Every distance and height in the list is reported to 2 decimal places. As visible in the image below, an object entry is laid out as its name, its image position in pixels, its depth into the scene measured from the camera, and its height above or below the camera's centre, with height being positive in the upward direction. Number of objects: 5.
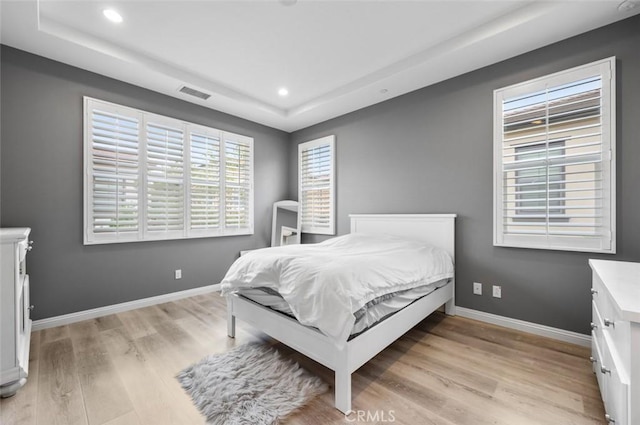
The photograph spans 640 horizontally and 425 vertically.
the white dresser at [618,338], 0.94 -0.53
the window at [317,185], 4.25 +0.44
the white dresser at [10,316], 1.62 -0.65
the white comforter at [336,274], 1.56 -0.44
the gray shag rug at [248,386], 1.48 -1.10
